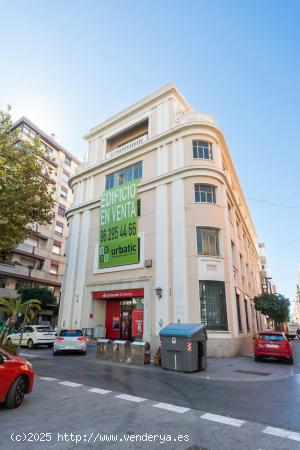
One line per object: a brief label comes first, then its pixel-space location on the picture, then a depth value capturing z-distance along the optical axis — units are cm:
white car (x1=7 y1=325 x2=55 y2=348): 1977
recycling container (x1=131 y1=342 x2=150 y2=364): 1329
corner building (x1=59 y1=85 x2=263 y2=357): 1814
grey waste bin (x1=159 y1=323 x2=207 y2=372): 1137
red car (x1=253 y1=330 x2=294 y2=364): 1438
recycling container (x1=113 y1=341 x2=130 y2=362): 1403
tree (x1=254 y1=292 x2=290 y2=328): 2631
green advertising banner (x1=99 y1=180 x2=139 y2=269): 2169
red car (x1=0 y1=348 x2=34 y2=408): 560
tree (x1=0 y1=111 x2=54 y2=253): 1491
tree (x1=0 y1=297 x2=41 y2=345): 1592
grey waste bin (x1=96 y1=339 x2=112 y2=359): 1484
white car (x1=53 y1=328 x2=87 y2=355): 1630
